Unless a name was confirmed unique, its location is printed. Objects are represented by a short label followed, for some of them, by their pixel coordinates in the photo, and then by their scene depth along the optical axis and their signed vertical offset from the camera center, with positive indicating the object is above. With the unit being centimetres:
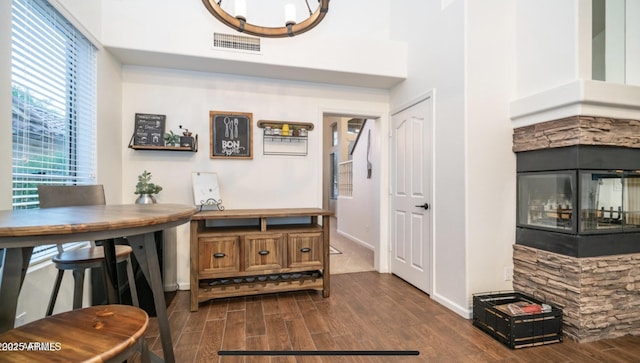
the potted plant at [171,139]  307 +46
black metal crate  205 -107
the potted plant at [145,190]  282 -9
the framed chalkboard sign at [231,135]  330 +55
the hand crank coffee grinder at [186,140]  312 +46
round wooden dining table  92 -18
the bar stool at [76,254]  166 -45
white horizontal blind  183 +61
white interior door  305 -16
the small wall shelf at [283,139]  342 +53
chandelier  186 +109
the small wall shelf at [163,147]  302 +36
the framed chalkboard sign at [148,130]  308 +57
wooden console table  273 -75
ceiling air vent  295 +146
